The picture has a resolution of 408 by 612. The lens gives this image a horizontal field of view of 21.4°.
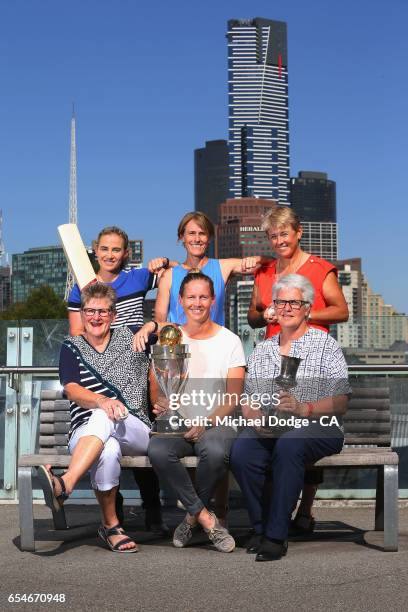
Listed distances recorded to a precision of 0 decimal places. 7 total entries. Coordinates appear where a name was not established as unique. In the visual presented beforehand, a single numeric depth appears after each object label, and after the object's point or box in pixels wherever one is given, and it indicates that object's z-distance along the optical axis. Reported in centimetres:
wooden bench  538
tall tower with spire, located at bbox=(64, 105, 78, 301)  16500
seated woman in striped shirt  533
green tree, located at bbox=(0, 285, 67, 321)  9950
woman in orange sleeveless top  586
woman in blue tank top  616
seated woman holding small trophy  523
